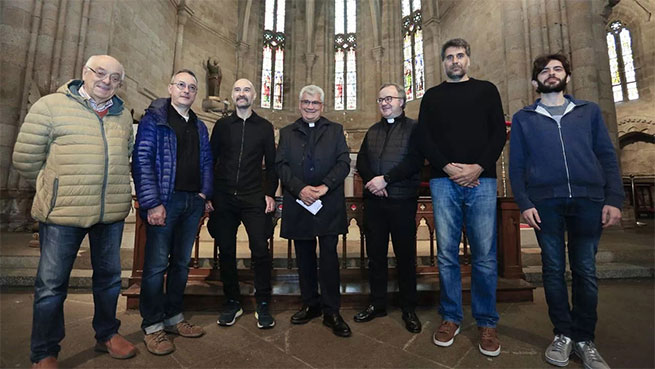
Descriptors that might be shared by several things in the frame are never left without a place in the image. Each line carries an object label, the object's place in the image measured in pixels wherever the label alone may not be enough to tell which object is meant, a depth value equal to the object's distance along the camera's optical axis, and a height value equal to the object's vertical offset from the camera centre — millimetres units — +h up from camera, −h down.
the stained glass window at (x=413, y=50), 12539 +7077
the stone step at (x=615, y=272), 3100 -648
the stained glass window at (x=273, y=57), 14359 +7596
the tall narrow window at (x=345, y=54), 14547 +7889
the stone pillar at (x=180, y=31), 10227 +6378
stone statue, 11086 +5014
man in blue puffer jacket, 1747 +88
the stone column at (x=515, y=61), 6910 +3616
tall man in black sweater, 1801 +205
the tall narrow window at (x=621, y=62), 11923 +6248
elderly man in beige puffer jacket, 1485 +111
